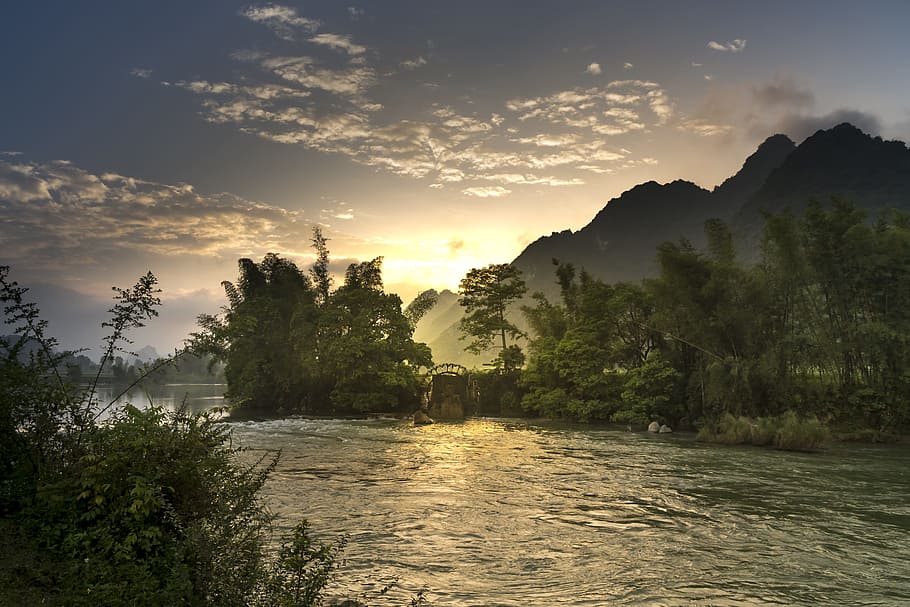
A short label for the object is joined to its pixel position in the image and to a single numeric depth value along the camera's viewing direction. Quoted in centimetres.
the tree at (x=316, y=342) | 4731
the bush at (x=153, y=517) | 527
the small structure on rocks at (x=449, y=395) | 4481
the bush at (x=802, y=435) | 2367
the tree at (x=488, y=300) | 4862
